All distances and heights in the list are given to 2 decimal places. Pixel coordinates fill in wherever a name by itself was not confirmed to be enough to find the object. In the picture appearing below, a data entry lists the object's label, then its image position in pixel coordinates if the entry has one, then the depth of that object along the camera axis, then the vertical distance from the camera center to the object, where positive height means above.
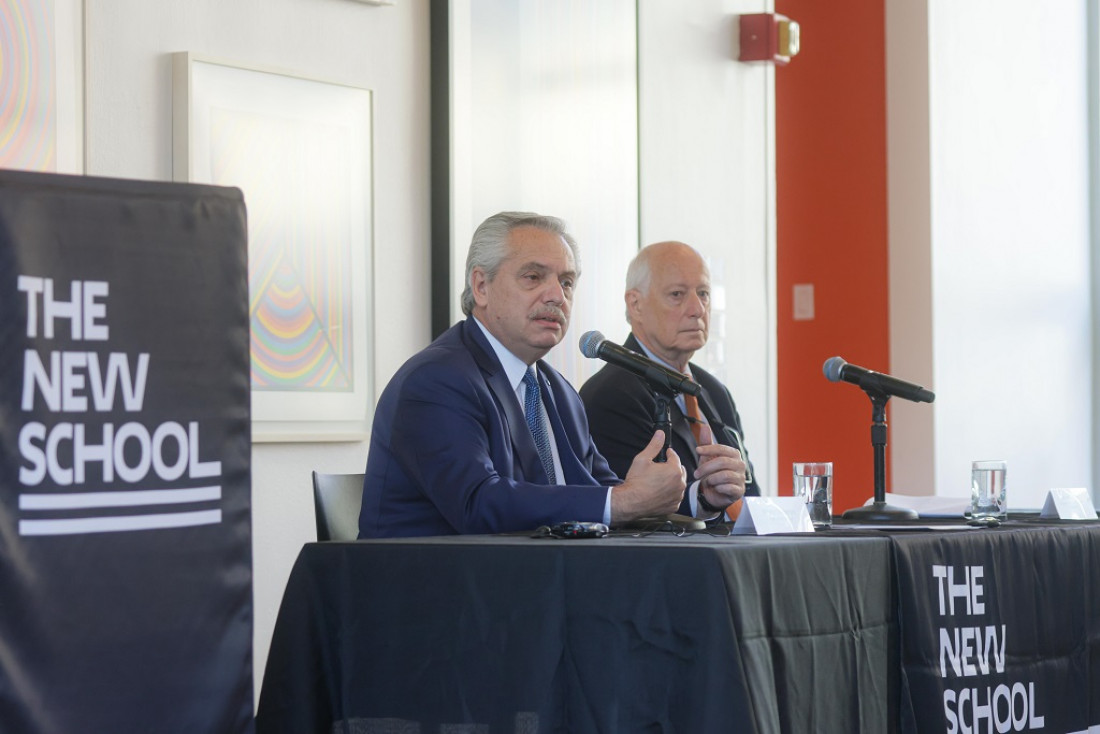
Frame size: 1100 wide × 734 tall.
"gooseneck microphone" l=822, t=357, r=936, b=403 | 5.18 -0.03
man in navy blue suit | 4.41 -0.11
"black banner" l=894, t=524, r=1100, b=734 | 4.01 -0.42
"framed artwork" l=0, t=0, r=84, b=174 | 5.73 +0.60
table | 3.34 -0.36
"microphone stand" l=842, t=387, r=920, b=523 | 5.03 -0.24
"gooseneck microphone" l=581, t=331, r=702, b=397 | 4.46 -0.01
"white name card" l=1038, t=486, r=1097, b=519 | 5.32 -0.28
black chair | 5.01 -0.26
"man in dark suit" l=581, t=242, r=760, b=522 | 6.21 -0.02
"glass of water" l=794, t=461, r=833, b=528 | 4.81 -0.22
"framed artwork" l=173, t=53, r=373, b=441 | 6.54 +0.38
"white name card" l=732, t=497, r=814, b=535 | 4.08 -0.23
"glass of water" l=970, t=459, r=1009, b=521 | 5.02 -0.24
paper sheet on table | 5.31 -0.28
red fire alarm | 10.36 +1.22
